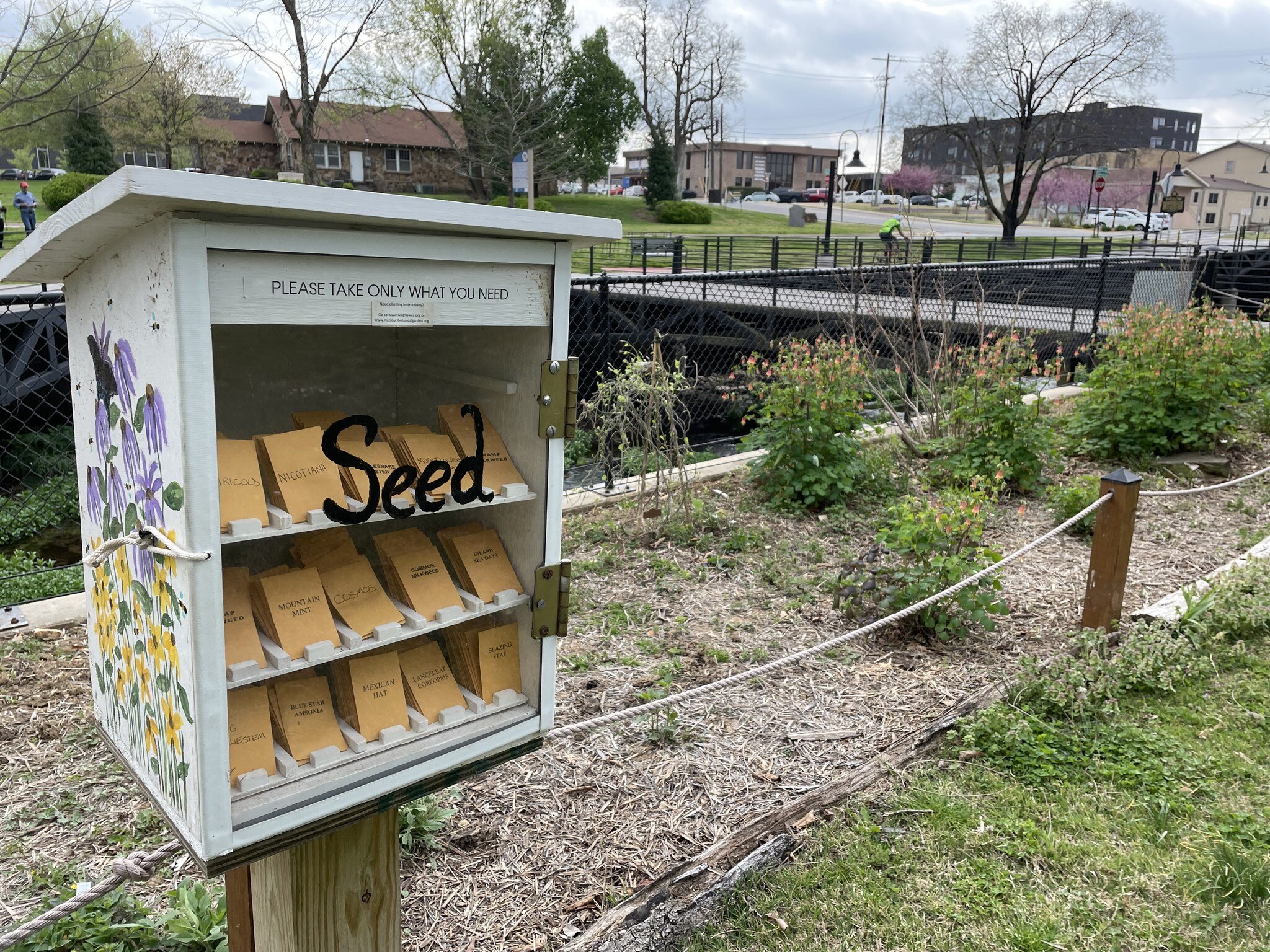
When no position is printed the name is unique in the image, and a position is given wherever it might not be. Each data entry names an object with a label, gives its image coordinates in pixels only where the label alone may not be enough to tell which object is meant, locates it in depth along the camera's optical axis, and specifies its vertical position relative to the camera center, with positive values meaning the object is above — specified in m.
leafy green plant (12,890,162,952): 2.28 -1.73
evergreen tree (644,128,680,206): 52.22 +3.71
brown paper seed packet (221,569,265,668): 1.74 -0.75
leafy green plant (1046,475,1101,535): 5.62 -1.47
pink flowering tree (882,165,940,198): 68.69 +5.52
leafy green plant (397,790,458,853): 2.82 -1.77
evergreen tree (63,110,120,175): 38.06 +2.83
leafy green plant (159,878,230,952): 2.34 -1.74
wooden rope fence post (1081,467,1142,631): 4.13 -1.25
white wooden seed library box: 1.47 -0.38
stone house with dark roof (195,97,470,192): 51.16 +4.46
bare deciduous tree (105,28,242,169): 27.28 +4.02
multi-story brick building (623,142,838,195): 99.31 +8.80
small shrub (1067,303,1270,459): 7.08 -0.94
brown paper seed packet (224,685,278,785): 1.79 -0.96
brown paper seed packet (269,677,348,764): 1.86 -0.97
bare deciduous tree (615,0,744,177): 59.19 +9.89
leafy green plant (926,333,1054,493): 6.38 -1.18
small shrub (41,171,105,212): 28.52 +0.95
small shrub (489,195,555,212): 37.66 +1.42
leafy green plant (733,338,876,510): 5.95 -1.14
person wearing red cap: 24.03 +0.31
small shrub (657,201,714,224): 45.41 +1.41
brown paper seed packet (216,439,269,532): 1.66 -0.45
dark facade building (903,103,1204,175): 38.00 +5.18
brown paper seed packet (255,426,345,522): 1.75 -0.46
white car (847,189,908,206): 65.90 +4.00
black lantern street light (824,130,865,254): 24.66 +1.32
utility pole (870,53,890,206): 49.10 +6.38
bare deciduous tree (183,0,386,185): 24.03 +4.14
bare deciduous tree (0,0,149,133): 8.44 +1.63
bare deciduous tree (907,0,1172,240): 36.81 +5.52
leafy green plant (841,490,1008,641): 4.23 -1.46
